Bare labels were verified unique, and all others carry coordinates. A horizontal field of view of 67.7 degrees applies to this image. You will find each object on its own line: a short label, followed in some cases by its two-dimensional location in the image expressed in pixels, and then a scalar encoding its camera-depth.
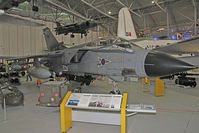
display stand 3.28
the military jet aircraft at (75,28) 18.09
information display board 3.06
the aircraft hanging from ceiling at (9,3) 10.56
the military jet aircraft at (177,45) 6.45
